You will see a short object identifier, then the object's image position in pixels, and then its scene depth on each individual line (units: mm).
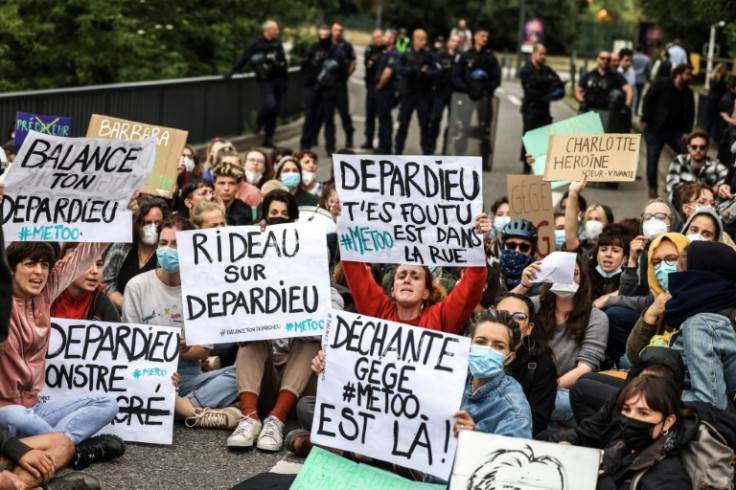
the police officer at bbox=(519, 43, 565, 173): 18766
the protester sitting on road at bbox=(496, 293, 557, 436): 7395
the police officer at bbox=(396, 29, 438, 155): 19594
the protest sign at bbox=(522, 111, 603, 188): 11734
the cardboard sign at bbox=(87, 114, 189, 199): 11305
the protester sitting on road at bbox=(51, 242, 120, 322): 8242
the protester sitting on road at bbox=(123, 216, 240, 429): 8398
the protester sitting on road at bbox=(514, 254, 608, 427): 8219
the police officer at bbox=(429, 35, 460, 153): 19719
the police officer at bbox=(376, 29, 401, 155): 19984
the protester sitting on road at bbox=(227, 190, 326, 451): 7906
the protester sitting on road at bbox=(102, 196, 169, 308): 9281
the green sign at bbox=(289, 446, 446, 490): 6609
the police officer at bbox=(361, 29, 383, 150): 20469
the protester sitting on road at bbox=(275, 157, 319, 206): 12000
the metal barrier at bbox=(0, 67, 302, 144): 15235
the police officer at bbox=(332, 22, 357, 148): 20359
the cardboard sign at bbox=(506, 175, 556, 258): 10453
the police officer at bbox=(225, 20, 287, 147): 20625
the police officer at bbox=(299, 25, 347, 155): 19938
